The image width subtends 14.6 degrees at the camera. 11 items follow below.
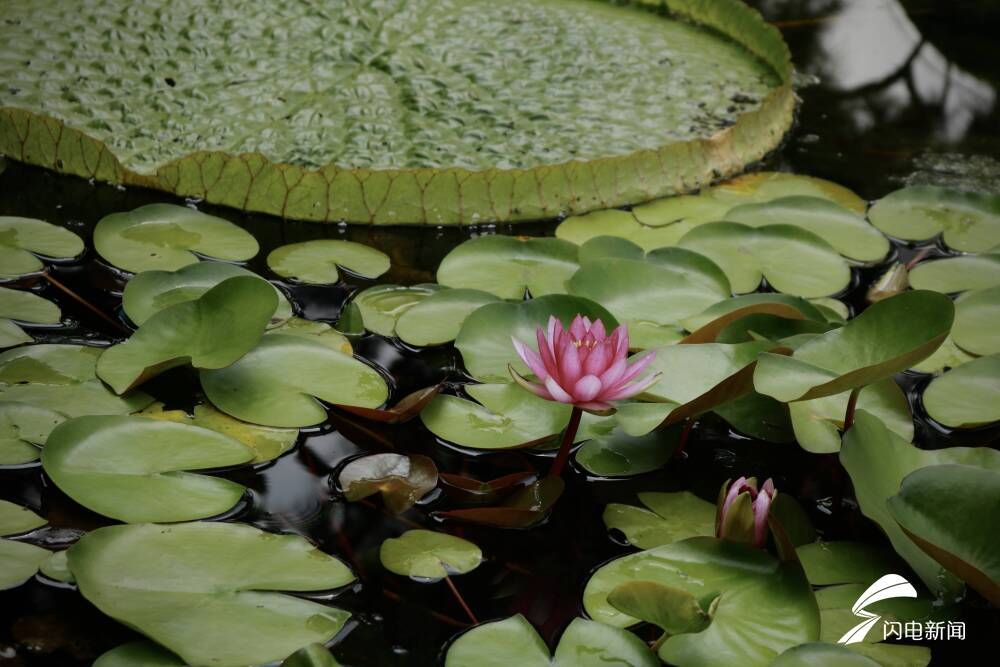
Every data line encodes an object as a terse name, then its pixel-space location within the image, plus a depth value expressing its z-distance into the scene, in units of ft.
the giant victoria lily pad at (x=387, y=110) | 11.61
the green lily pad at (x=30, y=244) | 11.11
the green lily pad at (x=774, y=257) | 11.39
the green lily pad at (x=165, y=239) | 11.21
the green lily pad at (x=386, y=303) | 11.01
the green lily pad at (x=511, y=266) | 11.21
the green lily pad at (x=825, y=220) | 11.67
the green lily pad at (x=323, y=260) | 11.25
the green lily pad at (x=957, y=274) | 11.41
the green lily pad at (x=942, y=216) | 11.75
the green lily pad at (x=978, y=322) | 11.02
